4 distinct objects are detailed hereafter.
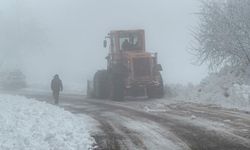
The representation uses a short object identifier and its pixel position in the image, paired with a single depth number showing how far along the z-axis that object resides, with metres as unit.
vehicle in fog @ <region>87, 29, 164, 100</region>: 27.31
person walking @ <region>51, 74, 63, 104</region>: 27.42
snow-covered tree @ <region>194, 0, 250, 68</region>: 25.45
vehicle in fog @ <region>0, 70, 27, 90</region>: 51.00
